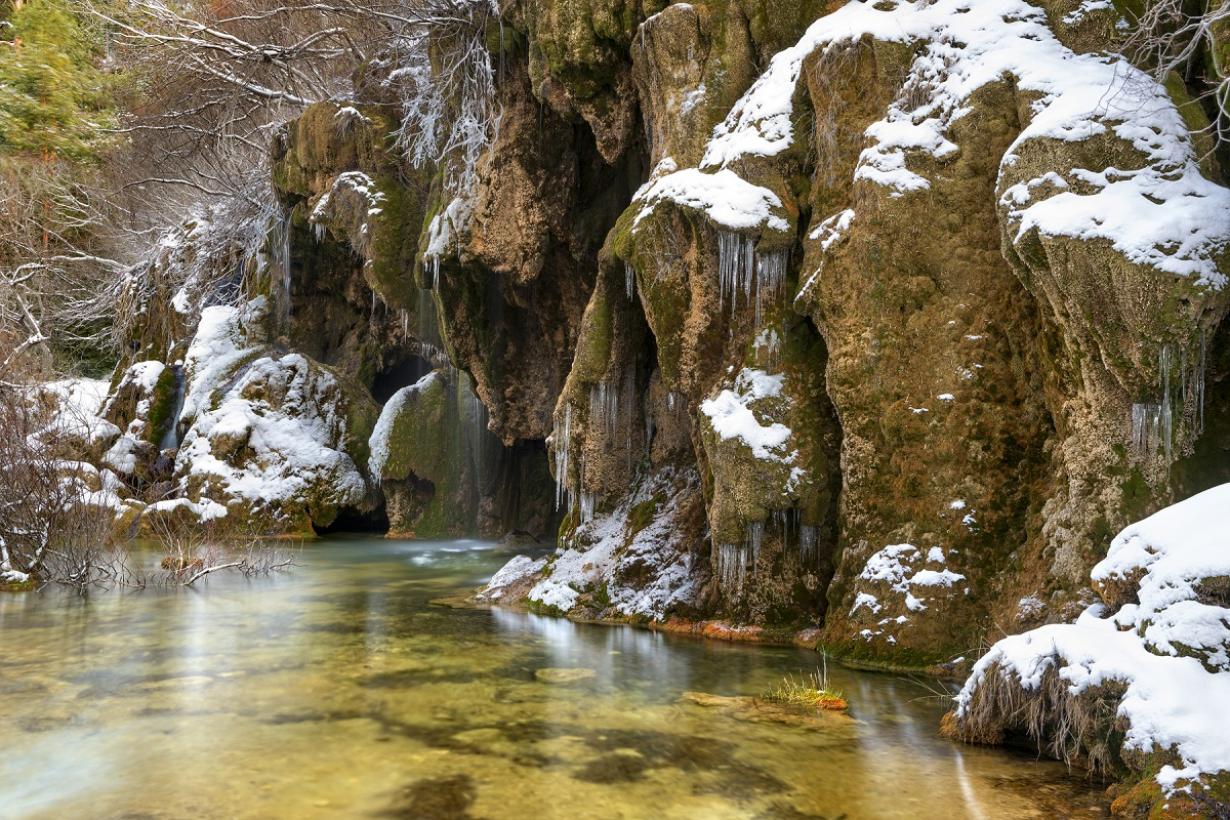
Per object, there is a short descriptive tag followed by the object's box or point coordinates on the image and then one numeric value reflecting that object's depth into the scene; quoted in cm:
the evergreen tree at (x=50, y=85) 2520
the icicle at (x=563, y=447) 1260
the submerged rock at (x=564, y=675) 818
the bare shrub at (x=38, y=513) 1224
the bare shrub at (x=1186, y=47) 696
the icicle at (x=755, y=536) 970
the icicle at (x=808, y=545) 964
